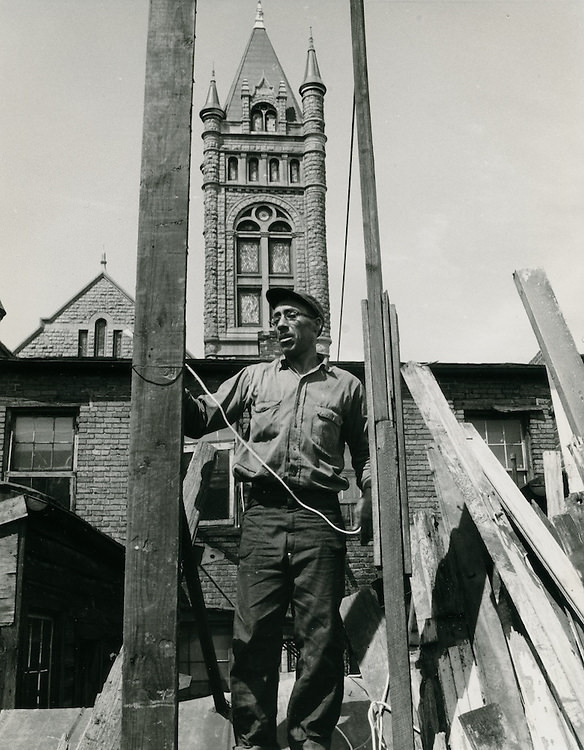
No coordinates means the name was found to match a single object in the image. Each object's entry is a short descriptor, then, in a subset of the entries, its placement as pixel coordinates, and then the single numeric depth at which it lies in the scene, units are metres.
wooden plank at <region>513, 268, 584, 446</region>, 4.98
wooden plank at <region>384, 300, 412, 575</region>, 3.13
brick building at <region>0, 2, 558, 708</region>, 14.05
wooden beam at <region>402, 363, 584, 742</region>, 3.11
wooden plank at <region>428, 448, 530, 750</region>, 3.28
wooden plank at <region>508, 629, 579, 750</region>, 3.04
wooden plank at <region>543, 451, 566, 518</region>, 5.44
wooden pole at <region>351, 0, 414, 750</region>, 2.91
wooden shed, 7.26
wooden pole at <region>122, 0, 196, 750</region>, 2.64
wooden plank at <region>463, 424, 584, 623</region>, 3.57
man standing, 3.57
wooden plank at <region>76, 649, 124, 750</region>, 3.64
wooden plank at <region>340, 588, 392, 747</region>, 4.00
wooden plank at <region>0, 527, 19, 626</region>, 6.75
